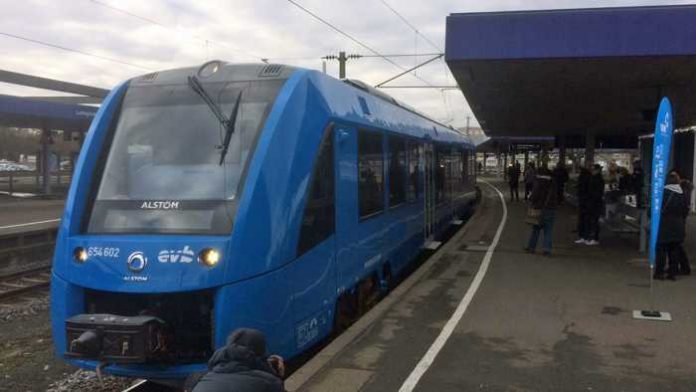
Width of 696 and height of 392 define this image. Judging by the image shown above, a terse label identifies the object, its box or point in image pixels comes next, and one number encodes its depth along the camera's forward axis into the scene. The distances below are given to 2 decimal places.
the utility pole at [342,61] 27.64
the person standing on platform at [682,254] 9.64
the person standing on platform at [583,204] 13.38
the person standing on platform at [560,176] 22.07
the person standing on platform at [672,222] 9.30
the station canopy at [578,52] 9.41
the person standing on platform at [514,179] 27.92
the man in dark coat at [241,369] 2.90
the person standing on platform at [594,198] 13.13
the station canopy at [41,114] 25.98
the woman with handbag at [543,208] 11.77
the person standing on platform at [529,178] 24.80
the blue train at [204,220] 4.79
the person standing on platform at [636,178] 21.08
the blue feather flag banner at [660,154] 7.50
